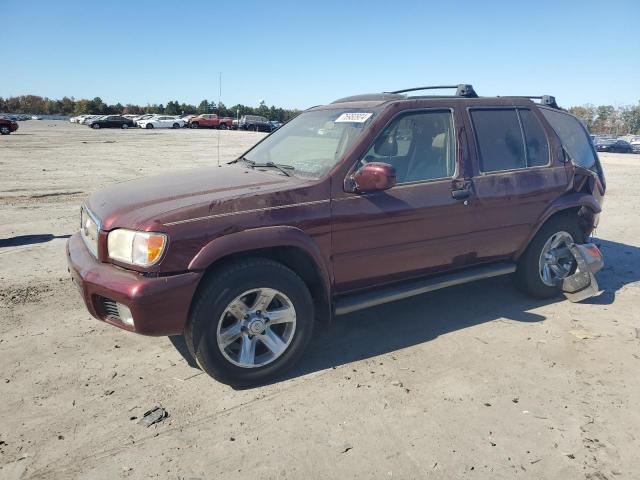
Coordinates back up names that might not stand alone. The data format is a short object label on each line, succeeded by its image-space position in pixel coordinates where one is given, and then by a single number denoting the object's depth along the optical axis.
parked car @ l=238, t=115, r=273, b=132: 49.88
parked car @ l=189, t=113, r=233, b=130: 52.50
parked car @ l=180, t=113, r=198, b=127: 55.54
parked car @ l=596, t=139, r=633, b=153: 38.66
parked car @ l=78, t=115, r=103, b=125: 56.89
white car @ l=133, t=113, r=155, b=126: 54.12
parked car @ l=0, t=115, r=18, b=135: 31.87
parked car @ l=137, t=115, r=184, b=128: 51.28
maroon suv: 3.03
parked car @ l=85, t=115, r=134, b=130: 48.16
